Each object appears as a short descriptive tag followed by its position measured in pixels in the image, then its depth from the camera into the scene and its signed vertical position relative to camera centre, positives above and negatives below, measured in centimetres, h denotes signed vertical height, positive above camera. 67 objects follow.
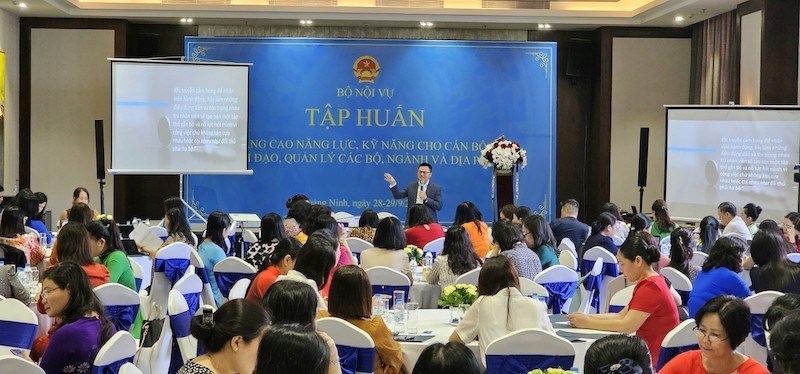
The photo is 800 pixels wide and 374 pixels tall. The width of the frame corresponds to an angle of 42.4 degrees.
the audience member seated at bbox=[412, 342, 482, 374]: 271 -55
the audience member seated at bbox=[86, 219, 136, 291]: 639 -66
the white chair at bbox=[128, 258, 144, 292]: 709 -87
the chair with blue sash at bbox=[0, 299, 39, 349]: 479 -84
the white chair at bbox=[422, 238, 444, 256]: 861 -81
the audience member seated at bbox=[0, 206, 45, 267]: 741 -68
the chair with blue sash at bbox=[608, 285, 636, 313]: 572 -82
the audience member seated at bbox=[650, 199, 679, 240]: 982 -66
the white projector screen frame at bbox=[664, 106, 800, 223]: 1183 -5
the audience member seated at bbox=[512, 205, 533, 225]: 998 -60
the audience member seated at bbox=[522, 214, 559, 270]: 776 -66
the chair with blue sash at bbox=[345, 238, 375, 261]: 878 -82
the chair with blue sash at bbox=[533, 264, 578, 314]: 677 -88
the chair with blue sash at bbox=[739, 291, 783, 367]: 570 -95
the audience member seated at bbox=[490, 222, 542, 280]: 697 -67
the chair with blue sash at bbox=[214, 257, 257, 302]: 718 -87
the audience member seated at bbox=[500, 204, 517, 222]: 1009 -59
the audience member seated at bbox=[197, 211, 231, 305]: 772 -74
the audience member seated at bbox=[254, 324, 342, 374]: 247 -49
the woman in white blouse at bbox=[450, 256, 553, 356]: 481 -73
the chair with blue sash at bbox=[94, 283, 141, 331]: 552 -85
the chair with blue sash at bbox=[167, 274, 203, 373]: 521 -93
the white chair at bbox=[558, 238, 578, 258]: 878 -80
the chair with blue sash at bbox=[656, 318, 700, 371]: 462 -84
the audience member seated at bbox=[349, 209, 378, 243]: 936 -70
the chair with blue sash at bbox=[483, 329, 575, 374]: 423 -83
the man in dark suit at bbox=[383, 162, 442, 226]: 1177 -48
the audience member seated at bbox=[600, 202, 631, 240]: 1005 -71
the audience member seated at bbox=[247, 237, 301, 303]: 556 -65
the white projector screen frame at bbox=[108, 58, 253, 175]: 1300 +38
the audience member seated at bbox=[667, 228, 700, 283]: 684 -64
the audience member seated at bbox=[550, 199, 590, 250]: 980 -73
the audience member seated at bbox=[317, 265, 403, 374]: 457 -71
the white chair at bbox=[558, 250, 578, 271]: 786 -83
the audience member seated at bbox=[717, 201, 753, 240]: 969 -65
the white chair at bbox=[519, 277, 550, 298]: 610 -81
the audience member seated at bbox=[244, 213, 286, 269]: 751 -67
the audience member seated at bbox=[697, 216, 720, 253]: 877 -67
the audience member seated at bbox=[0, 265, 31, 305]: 592 -81
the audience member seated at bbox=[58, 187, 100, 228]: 1086 -53
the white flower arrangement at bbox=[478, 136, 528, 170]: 1194 -4
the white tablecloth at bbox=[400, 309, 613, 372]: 504 -96
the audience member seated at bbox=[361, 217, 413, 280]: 744 -73
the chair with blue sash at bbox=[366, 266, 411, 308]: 660 -84
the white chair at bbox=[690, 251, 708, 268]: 800 -81
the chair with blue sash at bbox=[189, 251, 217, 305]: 741 -95
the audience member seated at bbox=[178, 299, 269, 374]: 331 -61
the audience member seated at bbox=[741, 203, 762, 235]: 1028 -60
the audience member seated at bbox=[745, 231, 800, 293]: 616 -67
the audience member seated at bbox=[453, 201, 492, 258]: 872 -64
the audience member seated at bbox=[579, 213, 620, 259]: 856 -69
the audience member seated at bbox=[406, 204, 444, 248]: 898 -69
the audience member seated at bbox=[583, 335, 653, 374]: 291 -57
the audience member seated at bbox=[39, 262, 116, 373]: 411 -71
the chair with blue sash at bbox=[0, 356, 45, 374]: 366 -79
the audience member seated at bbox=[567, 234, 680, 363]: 516 -76
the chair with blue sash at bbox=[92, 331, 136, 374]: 381 -78
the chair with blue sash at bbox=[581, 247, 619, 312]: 811 -94
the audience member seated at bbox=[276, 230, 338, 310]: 521 -58
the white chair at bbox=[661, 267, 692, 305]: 659 -81
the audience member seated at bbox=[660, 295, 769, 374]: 376 -67
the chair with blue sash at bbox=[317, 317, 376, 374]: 442 -84
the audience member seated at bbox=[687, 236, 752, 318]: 586 -69
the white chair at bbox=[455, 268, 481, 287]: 655 -81
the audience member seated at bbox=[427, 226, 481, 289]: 705 -74
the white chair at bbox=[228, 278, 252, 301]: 575 -81
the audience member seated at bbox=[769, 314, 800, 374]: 288 -53
